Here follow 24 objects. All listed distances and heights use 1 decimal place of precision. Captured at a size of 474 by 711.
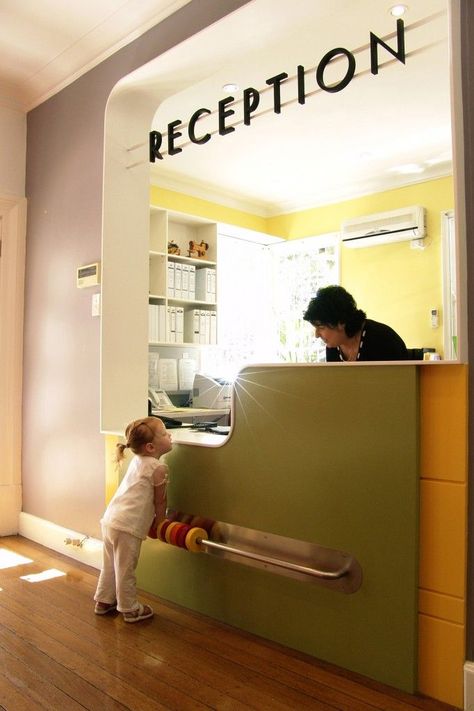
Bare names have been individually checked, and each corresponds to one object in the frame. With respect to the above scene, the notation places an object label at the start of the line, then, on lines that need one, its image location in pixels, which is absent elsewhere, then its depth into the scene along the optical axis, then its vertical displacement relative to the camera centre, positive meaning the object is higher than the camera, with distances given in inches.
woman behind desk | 95.5 +6.6
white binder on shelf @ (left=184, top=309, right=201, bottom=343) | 203.9 +14.8
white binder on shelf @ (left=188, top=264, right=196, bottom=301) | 201.5 +28.5
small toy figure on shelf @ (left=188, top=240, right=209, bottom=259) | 207.2 +41.7
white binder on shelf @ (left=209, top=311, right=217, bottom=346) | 208.1 +13.6
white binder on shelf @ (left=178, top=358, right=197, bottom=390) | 200.4 -1.3
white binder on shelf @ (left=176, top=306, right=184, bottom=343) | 199.2 +14.7
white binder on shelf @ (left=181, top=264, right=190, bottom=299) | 199.0 +29.2
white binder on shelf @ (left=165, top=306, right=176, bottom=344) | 195.9 +14.8
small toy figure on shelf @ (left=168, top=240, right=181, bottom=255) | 199.3 +40.2
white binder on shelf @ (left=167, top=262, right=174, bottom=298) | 194.1 +28.9
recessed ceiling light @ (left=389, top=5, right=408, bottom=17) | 113.3 +68.3
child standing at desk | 97.6 -24.1
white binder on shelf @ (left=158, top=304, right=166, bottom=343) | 189.2 +14.6
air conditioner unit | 196.5 +48.4
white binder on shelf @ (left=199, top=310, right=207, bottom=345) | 205.3 +14.1
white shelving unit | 191.0 +27.5
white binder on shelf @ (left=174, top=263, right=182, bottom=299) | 196.1 +29.1
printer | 186.5 -7.3
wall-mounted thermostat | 125.6 +20.0
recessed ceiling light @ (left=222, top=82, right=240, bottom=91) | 145.8 +68.8
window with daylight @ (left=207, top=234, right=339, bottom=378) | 232.4 +29.9
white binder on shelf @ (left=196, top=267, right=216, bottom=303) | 204.5 +28.9
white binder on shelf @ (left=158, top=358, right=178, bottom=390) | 193.3 -1.3
